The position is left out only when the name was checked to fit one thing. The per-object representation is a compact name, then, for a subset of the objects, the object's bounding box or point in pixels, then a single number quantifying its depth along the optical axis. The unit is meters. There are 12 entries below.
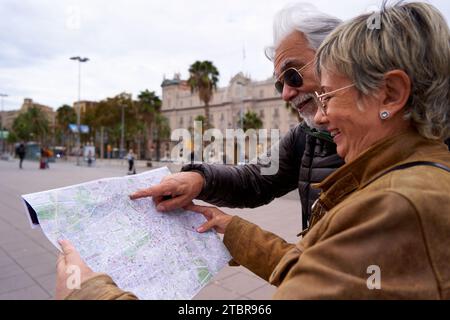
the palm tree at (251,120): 48.50
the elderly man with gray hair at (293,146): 1.60
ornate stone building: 66.31
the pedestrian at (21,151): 22.65
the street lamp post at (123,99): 43.14
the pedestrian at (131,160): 20.72
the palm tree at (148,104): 41.31
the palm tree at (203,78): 36.00
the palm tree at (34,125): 66.56
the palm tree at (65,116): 60.69
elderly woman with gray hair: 0.69
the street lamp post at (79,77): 29.30
